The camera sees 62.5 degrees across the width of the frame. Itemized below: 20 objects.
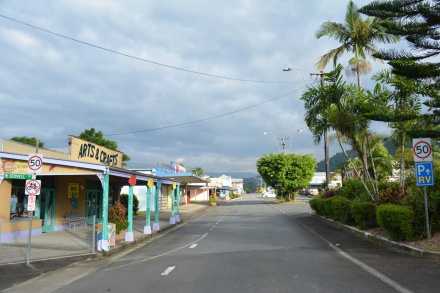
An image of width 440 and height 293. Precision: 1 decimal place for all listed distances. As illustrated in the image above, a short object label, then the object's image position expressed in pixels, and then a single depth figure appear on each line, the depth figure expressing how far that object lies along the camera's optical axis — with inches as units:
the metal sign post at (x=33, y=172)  393.7
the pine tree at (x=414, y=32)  381.1
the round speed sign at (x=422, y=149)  420.5
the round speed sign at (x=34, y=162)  397.4
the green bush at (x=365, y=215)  568.1
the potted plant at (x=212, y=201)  2113.1
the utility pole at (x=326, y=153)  965.8
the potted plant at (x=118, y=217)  553.6
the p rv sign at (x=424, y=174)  402.0
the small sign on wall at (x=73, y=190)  743.6
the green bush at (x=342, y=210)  673.0
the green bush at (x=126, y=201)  1198.0
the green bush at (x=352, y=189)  784.5
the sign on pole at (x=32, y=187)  393.1
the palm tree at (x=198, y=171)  4783.5
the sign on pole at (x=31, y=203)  390.0
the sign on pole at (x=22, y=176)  410.8
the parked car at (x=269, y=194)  3495.8
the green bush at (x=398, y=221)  416.5
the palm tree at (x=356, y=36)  772.6
